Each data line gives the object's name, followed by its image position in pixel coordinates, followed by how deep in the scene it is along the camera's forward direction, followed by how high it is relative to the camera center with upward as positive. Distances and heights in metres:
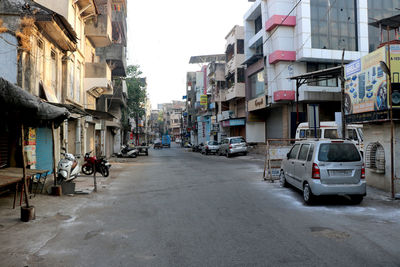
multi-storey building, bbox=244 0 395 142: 26.23 +7.88
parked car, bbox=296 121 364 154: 17.09 +0.17
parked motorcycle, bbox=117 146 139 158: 31.69 -1.44
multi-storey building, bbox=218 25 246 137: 36.91 +6.22
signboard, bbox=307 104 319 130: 12.52 +0.81
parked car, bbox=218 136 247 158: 30.20 -0.95
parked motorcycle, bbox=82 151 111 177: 15.41 -1.31
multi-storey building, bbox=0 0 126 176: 10.92 +3.76
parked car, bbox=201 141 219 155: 37.07 -1.24
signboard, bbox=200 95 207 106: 53.31 +6.29
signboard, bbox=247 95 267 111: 29.56 +3.27
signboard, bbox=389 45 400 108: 9.26 +1.83
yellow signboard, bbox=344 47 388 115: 9.66 +1.65
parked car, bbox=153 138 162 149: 62.84 -1.29
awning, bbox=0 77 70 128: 5.88 +0.75
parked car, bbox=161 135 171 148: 70.12 -0.81
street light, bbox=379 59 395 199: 8.65 +0.71
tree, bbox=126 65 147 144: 42.16 +6.61
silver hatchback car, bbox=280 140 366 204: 8.11 -0.96
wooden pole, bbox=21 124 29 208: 6.59 -0.90
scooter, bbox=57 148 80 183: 11.30 -1.11
